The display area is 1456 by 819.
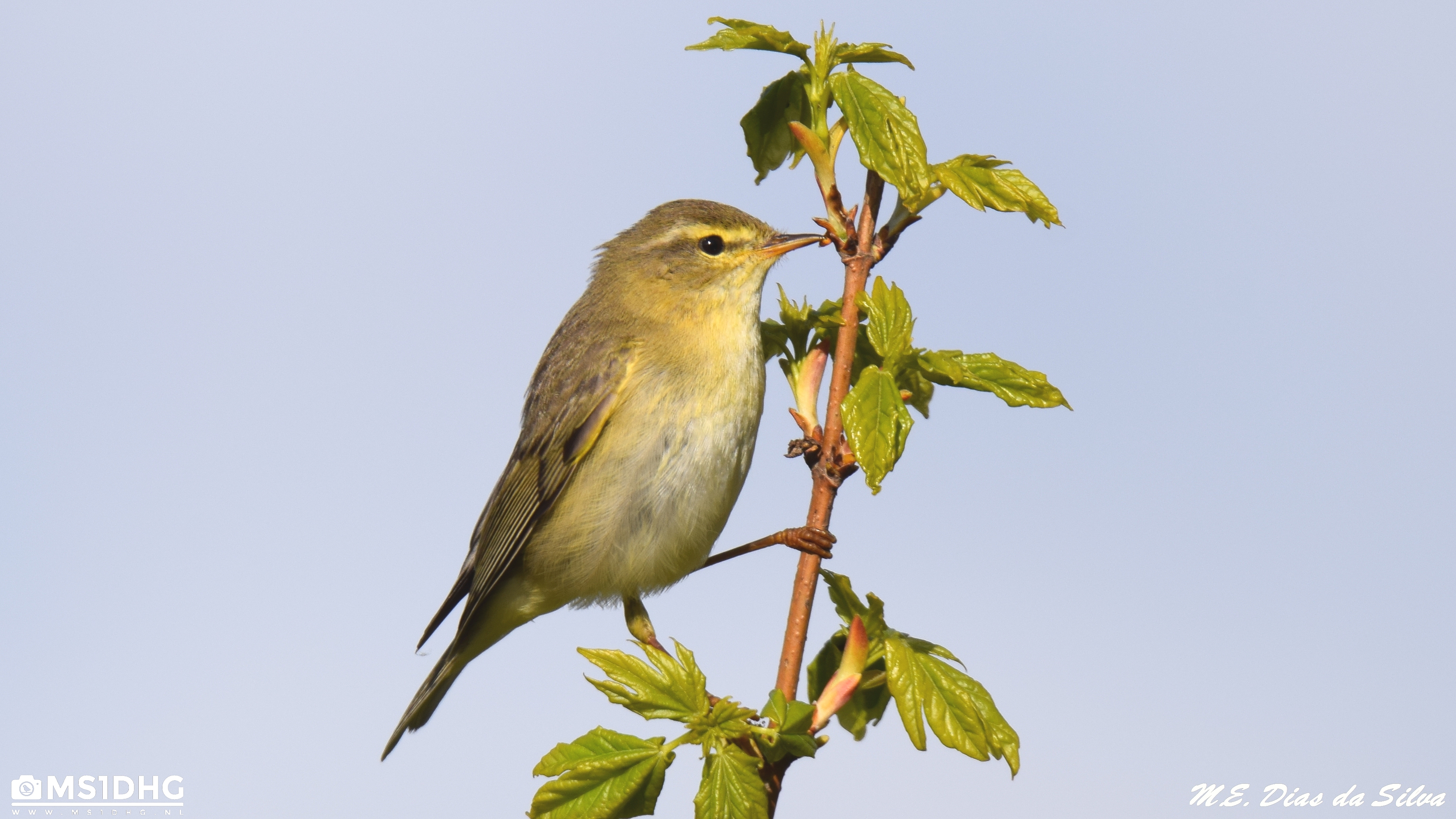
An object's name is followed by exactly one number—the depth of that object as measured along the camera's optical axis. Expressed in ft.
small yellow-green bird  28.17
